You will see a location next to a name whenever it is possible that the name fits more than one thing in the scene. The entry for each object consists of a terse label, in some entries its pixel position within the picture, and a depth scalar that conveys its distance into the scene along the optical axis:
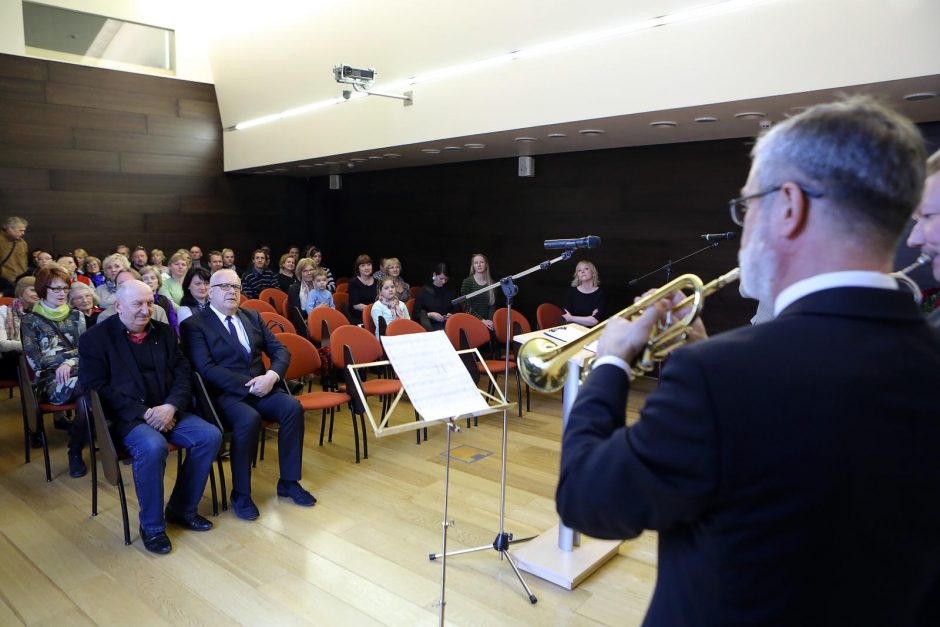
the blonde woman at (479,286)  7.12
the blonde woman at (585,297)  6.69
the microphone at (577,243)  3.09
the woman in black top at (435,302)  6.63
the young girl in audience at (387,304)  5.93
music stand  2.67
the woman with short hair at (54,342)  4.26
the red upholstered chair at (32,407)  4.19
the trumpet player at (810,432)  0.82
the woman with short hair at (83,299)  4.73
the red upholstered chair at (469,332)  5.73
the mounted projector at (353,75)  6.04
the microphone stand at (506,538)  3.01
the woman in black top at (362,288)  7.31
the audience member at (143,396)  3.52
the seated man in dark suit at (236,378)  3.92
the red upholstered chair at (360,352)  4.84
